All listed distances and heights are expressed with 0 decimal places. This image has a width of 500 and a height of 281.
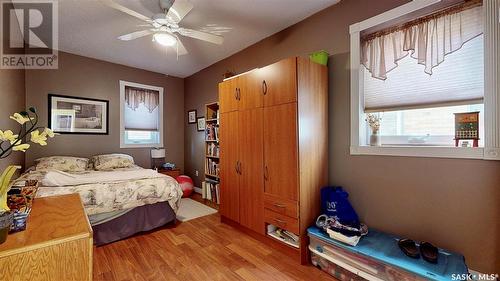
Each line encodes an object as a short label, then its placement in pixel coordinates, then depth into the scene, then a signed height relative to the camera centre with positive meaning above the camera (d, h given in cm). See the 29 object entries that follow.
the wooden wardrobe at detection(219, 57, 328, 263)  207 -8
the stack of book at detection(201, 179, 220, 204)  364 -89
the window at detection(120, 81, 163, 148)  427 +53
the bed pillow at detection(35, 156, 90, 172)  315 -35
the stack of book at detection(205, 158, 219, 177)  373 -49
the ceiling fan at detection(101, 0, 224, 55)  215 +119
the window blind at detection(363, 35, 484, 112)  164 +48
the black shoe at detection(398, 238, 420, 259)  159 -85
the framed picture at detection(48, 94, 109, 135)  358 +46
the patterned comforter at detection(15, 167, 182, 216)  225 -60
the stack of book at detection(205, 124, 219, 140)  371 +14
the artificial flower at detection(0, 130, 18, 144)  101 +3
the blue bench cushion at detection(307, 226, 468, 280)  143 -89
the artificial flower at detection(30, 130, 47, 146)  105 +2
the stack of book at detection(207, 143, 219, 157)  374 -17
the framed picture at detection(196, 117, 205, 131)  447 +36
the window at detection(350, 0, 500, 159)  156 +53
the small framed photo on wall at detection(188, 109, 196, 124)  475 +54
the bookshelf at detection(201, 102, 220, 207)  370 -29
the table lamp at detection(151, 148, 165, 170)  442 -33
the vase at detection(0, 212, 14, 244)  90 -36
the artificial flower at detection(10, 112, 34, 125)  103 +11
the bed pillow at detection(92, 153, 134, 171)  358 -36
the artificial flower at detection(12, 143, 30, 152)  103 -3
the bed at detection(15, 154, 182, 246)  227 -65
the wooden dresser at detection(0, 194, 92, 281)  88 -48
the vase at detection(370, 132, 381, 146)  215 +0
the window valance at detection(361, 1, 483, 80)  165 +87
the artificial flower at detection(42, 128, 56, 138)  109 +4
